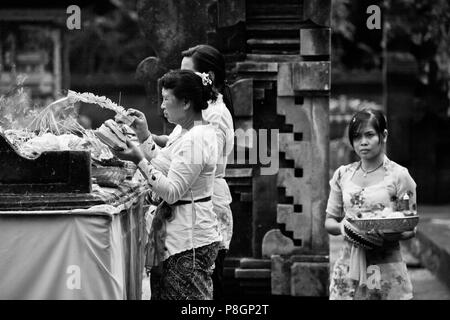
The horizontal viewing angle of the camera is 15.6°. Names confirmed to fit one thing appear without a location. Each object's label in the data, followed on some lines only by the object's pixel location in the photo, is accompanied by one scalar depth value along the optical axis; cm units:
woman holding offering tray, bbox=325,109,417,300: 863
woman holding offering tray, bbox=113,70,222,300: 793
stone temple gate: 1170
